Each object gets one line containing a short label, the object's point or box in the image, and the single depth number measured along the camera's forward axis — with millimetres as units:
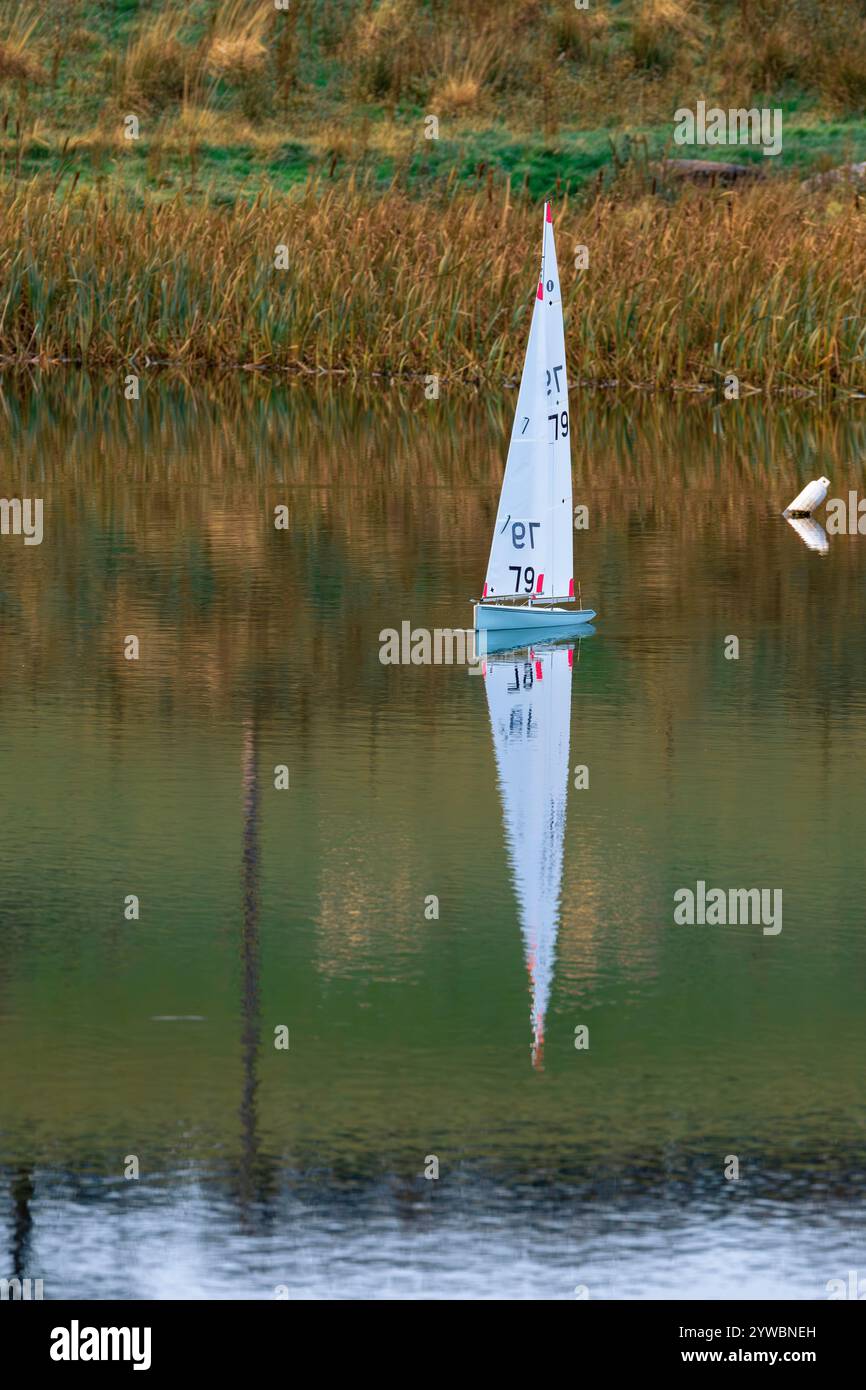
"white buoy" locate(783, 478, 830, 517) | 21141
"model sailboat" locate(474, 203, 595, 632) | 14703
